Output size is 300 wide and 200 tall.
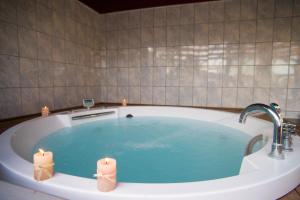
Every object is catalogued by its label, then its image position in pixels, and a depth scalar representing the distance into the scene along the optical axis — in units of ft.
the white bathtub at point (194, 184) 2.16
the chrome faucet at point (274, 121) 2.93
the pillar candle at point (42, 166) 2.34
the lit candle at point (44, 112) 7.25
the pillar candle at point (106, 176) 2.16
